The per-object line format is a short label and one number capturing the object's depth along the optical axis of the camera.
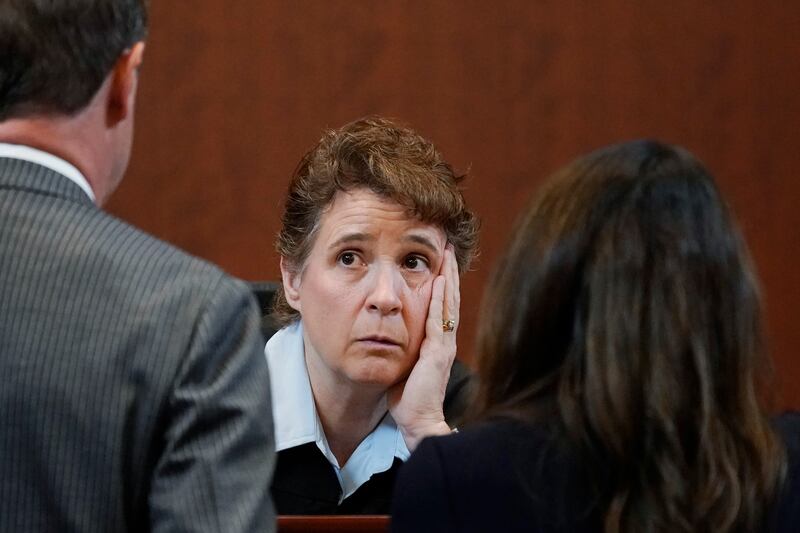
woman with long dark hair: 3.95
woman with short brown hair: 4.48
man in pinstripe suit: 3.97
